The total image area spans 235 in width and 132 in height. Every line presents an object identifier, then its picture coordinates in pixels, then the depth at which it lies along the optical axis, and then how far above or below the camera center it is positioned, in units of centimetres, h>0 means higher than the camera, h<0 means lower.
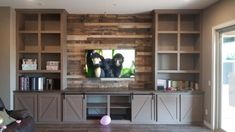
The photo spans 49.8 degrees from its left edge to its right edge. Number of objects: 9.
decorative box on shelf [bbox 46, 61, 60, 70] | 606 +4
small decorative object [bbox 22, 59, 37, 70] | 601 +5
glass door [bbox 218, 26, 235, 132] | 482 -26
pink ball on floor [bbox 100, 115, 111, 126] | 578 -122
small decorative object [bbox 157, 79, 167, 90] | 612 -42
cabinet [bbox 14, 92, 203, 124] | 584 -93
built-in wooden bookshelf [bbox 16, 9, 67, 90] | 599 +67
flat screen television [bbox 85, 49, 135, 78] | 637 +9
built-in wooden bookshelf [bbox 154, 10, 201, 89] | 637 +53
